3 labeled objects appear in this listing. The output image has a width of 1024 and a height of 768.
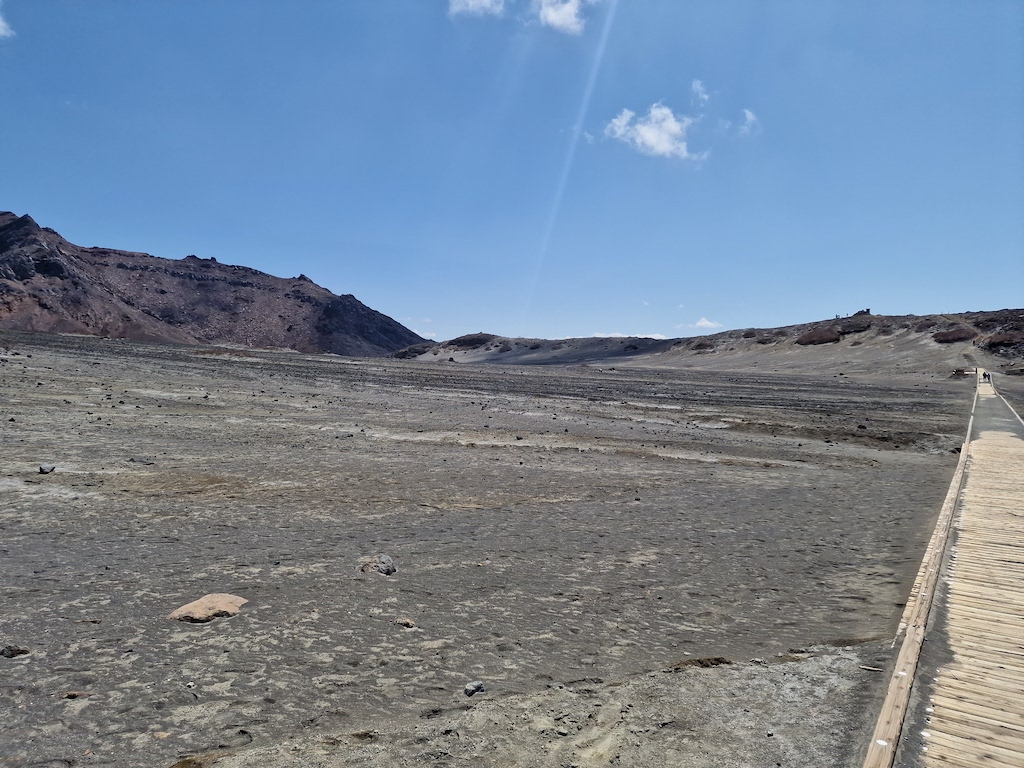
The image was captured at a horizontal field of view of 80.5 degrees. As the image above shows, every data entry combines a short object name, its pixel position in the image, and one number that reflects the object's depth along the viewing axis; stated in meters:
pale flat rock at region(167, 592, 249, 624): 5.25
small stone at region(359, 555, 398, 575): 6.69
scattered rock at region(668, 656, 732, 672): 4.93
